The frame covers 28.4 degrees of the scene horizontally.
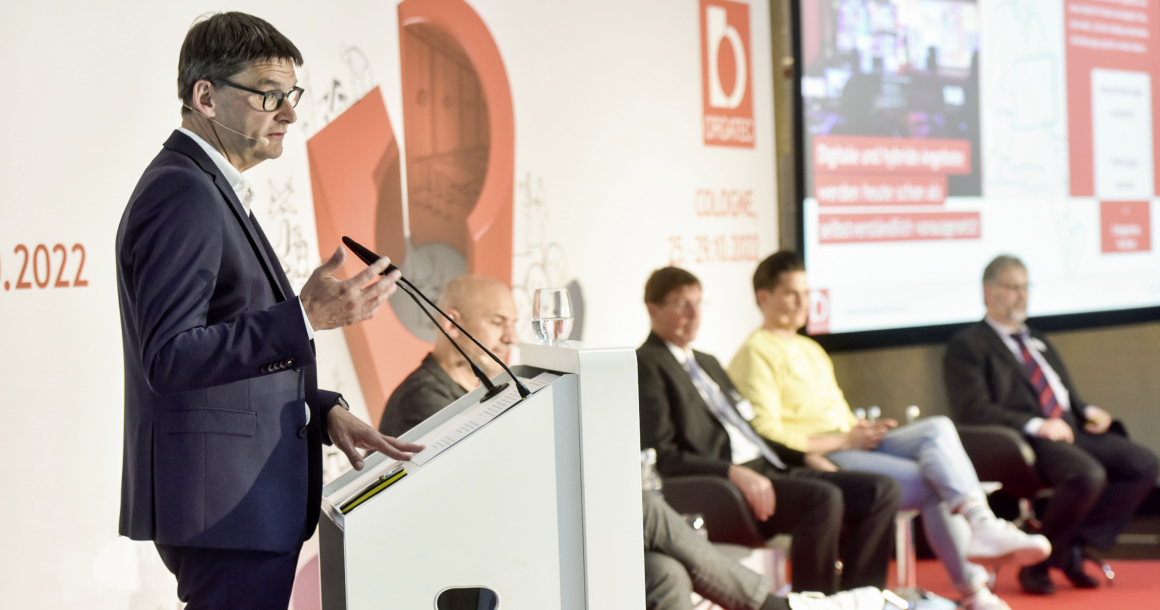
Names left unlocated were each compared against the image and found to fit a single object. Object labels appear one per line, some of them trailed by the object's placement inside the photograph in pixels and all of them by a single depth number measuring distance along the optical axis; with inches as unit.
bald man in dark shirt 242.4
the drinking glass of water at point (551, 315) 190.6
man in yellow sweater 269.4
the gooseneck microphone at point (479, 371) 164.9
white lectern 153.6
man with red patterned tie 285.5
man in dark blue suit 156.3
